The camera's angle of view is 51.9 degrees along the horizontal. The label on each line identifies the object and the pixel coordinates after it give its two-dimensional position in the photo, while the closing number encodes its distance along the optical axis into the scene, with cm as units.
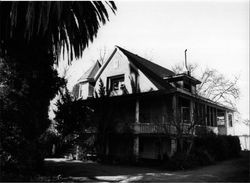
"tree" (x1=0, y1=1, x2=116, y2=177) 1135
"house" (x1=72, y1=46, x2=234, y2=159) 1914
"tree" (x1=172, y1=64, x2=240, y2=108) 3715
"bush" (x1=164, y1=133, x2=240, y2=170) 1658
